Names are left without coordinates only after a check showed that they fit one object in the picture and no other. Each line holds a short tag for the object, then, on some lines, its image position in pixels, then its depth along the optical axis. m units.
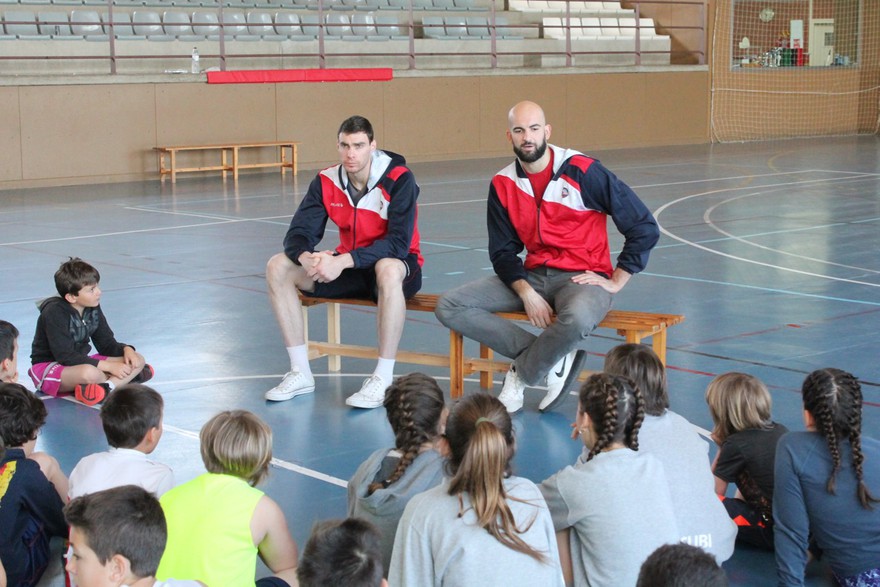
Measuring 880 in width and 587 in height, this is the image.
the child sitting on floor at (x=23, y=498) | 3.58
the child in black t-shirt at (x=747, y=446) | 3.98
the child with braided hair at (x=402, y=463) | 3.37
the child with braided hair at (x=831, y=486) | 3.54
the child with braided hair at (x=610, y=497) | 3.23
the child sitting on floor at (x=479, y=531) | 2.82
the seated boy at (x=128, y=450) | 3.66
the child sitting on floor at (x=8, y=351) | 4.90
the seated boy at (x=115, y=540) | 2.52
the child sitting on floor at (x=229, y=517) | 3.10
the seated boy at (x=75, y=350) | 5.99
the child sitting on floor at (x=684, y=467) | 3.58
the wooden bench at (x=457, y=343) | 5.61
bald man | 5.79
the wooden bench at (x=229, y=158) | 18.44
